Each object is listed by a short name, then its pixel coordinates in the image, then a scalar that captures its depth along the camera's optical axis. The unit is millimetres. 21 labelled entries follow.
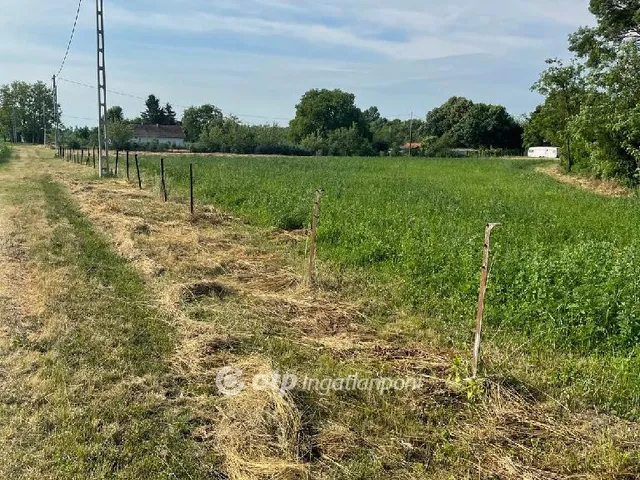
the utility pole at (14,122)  91500
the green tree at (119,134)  66750
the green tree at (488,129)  78312
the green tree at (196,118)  99500
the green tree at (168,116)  108438
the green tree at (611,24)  26116
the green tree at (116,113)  86062
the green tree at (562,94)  32438
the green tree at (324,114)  96812
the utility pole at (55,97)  45006
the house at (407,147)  83575
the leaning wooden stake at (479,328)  4289
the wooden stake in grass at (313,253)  6980
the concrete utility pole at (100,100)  22250
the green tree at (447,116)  82750
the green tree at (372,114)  159125
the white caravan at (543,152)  68812
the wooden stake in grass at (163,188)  15034
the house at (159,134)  89688
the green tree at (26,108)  95688
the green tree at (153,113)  106750
